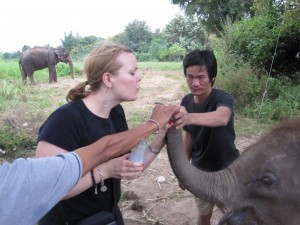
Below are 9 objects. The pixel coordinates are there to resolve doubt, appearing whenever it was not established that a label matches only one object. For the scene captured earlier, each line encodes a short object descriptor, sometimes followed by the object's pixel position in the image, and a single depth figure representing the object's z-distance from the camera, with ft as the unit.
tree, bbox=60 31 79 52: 129.43
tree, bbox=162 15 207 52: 100.32
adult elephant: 48.04
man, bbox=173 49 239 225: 7.83
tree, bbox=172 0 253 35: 48.77
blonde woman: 5.52
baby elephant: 5.29
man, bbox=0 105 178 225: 3.13
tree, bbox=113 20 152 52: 131.34
